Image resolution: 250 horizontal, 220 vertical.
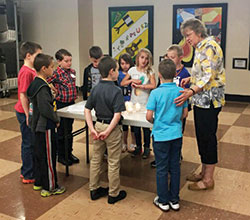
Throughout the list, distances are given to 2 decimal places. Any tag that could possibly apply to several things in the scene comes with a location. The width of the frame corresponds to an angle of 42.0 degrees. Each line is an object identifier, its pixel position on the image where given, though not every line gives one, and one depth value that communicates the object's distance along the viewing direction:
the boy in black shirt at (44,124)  2.75
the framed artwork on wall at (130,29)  7.66
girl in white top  3.58
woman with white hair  2.75
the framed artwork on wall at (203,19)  6.95
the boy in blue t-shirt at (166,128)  2.58
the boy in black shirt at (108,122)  2.68
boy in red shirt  2.97
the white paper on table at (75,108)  3.23
